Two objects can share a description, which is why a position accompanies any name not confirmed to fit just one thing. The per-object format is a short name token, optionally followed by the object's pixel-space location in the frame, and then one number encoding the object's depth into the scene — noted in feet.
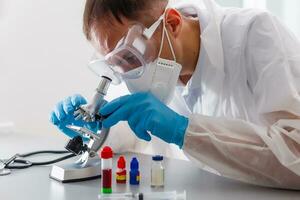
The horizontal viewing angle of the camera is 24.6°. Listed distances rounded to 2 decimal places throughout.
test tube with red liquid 3.74
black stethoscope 4.31
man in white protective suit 3.81
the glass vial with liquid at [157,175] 3.85
